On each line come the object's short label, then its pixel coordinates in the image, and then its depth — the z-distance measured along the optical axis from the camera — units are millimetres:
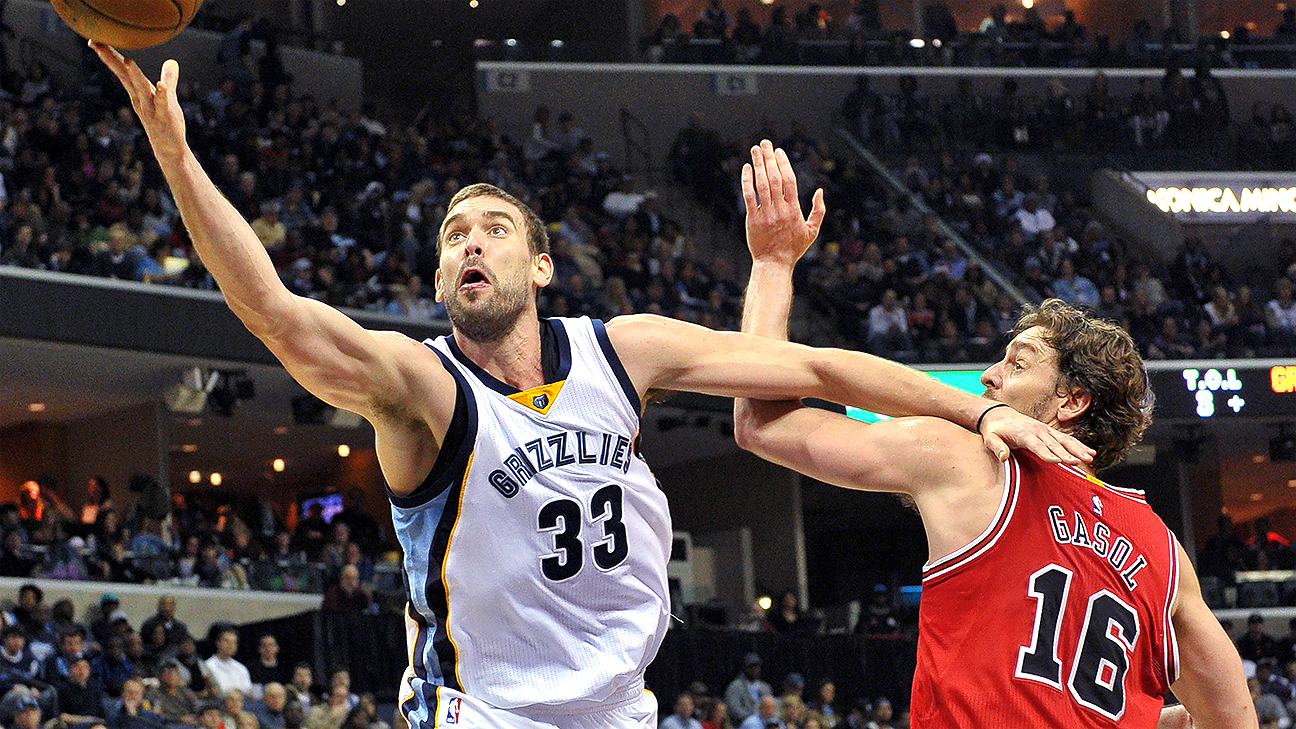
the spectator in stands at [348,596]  16234
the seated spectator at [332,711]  13094
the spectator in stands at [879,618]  19109
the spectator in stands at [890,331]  20672
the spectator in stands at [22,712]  11195
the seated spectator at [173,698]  12516
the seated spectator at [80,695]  12227
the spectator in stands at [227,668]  13602
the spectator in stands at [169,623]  13914
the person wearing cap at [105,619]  13780
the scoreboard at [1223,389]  20734
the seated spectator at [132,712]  12023
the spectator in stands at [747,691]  16125
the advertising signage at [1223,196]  25641
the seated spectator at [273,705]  12816
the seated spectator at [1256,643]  19812
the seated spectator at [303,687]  13445
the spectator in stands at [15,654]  12477
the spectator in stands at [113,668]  12852
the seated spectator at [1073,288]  22422
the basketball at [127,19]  4070
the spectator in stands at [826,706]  15672
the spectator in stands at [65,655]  12758
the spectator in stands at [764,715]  15219
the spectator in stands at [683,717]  14672
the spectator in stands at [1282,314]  22125
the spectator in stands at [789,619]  19250
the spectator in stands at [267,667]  14273
